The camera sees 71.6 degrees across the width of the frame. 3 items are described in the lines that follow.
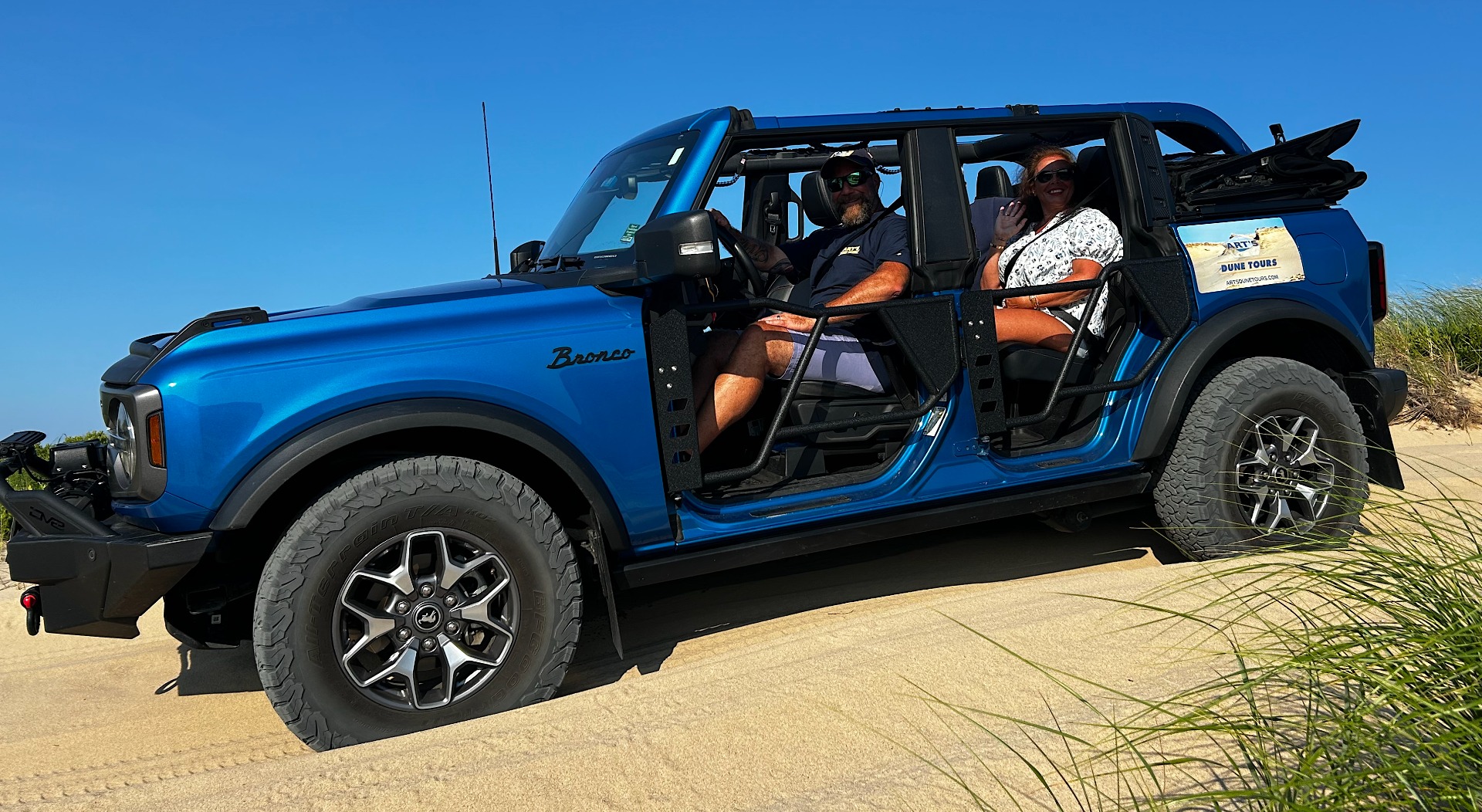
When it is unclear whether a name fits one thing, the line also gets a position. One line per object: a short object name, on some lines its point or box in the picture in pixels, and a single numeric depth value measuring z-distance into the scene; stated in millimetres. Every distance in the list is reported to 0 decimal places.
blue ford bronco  3252
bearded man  4055
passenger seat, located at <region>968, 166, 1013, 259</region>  5664
